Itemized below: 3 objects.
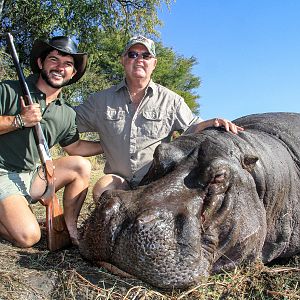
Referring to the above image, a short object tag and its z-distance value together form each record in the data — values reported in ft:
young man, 8.62
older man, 9.75
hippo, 5.48
